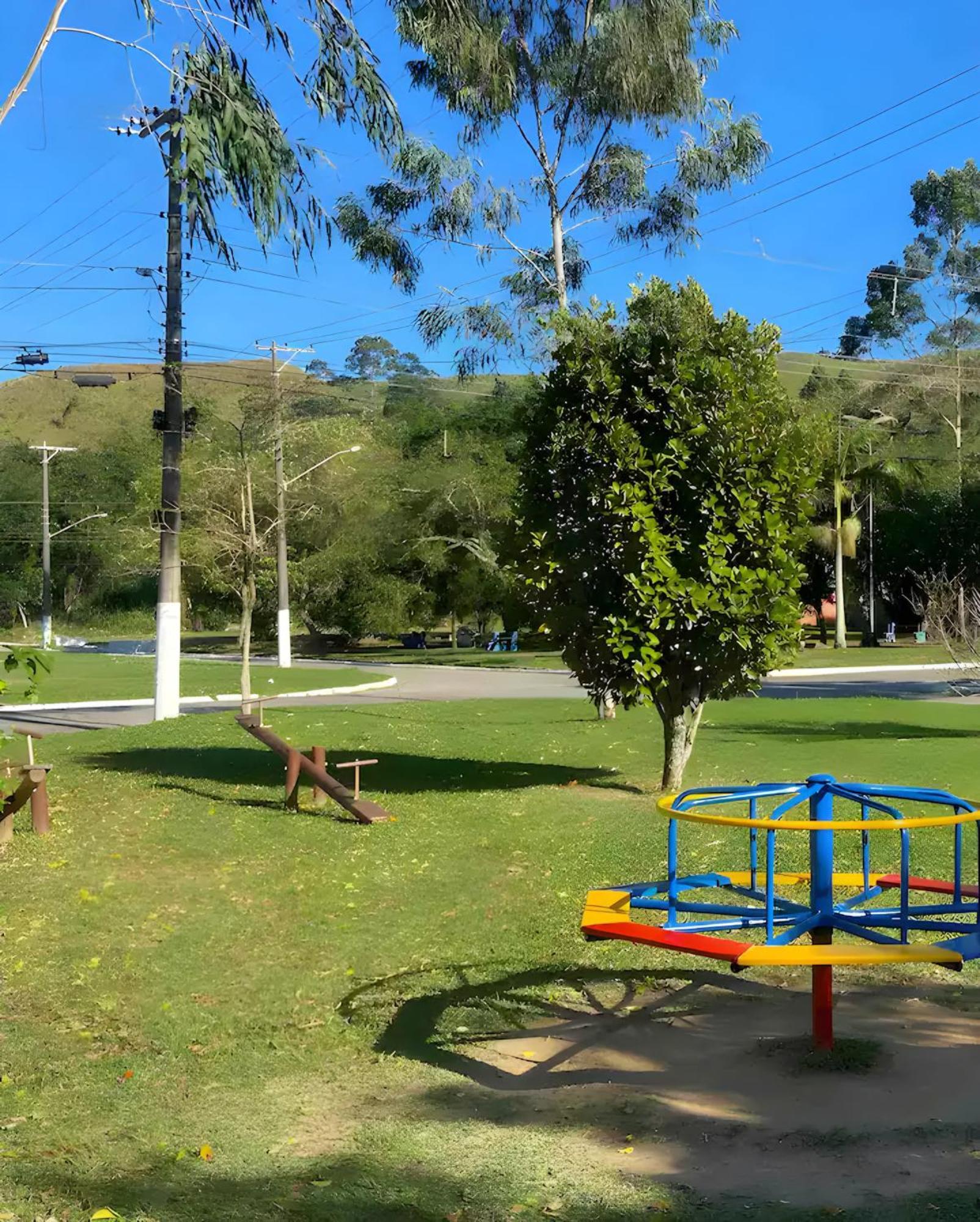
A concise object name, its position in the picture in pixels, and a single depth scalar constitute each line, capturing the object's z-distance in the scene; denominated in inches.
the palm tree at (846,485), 1875.0
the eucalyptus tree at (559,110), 804.6
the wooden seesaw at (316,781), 429.1
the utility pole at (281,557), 1311.5
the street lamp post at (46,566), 2082.9
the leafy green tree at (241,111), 321.4
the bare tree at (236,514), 946.7
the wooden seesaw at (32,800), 406.0
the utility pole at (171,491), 767.1
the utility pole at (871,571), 1996.8
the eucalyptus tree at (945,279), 2268.7
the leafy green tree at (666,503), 437.1
